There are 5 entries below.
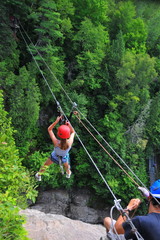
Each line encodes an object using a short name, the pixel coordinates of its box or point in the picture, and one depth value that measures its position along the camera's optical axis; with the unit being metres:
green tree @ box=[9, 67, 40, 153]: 10.94
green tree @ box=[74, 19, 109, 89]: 13.74
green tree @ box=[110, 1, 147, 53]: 17.38
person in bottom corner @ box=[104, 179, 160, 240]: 2.43
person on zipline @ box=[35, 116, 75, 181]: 4.43
